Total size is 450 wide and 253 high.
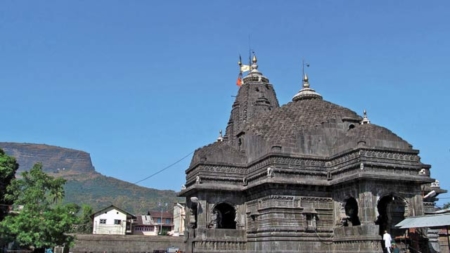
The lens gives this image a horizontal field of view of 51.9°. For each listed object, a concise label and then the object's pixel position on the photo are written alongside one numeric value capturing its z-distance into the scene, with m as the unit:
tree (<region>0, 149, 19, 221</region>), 38.76
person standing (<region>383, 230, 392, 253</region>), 22.95
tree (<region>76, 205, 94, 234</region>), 68.00
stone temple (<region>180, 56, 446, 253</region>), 25.89
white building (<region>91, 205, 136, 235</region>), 71.50
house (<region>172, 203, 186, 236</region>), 73.94
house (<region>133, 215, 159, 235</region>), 78.38
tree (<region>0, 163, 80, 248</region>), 28.30
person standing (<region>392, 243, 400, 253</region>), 21.91
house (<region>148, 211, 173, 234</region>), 81.69
